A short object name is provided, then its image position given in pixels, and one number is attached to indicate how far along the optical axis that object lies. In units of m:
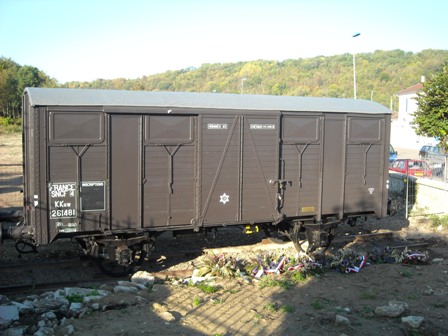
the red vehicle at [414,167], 17.52
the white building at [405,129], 48.94
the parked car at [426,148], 32.27
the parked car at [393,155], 30.45
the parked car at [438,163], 16.17
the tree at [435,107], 18.03
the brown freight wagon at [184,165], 8.19
